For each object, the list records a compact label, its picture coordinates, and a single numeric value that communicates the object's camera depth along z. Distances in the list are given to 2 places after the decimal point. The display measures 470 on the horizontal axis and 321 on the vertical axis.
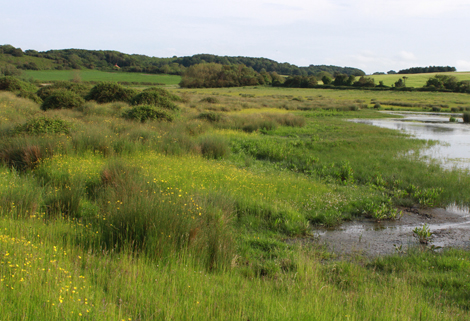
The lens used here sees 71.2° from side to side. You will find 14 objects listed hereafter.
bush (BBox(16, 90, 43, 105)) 27.61
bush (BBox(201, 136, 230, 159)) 14.07
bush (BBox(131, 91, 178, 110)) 26.28
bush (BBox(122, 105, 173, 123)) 19.52
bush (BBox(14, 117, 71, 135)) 12.31
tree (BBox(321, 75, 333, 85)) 105.69
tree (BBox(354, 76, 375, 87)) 98.06
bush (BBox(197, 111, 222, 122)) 23.52
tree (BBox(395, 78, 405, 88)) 94.05
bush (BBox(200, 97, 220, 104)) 40.72
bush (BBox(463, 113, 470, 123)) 34.75
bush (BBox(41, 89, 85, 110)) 23.84
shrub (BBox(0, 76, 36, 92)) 32.03
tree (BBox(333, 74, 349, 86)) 102.61
